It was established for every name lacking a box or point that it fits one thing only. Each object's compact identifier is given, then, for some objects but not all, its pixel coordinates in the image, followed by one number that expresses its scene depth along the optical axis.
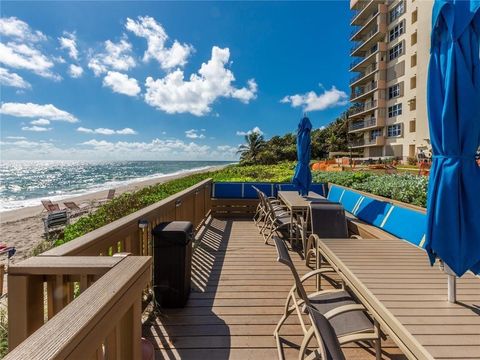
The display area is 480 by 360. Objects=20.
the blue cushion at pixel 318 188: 8.26
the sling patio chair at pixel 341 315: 1.79
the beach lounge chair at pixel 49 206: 12.54
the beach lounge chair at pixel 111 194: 16.28
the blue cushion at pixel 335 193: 6.93
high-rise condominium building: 24.61
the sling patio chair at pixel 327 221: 4.16
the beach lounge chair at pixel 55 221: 10.74
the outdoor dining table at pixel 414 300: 1.26
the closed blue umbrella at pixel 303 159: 6.34
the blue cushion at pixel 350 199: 5.83
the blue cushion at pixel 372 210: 4.48
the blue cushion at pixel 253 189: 8.32
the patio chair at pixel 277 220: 5.33
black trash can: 2.87
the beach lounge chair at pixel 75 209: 13.90
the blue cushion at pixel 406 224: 3.36
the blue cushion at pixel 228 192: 8.32
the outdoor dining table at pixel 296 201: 5.19
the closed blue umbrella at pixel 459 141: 1.56
